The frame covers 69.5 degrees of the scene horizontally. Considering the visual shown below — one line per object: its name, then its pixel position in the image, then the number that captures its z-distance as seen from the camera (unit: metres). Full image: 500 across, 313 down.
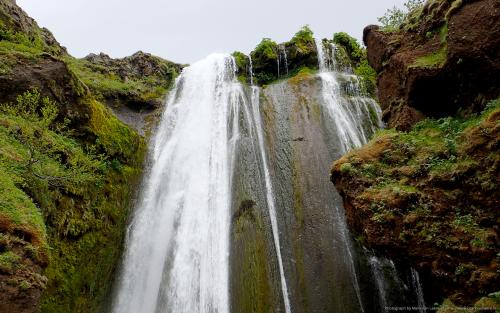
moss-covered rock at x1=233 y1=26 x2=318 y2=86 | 21.23
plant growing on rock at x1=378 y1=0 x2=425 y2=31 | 12.29
